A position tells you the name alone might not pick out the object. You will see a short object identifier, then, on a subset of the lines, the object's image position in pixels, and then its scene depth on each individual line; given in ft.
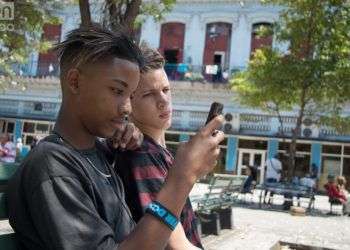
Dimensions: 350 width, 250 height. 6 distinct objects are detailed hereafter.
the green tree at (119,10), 21.34
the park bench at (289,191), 51.75
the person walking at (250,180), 58.40
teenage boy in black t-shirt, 5.06
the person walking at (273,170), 58.32
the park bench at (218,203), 26.66
